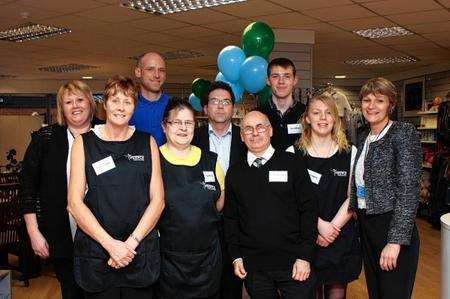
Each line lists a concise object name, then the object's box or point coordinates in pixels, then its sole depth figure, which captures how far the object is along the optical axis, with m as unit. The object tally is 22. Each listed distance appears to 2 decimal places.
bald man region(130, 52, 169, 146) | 2.94
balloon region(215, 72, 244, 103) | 3.91
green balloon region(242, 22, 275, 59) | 3.88
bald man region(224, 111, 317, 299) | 2.20
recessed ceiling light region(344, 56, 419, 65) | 8.93
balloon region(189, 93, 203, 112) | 4.67
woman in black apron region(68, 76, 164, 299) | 2.00
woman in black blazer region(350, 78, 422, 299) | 2.16
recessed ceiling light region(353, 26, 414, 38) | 6.20
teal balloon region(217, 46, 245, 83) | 3.81
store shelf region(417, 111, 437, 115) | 8.30
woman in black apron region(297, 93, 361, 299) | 2.36
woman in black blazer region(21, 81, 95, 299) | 2.33
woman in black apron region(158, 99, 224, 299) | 2.17
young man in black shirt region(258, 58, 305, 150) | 2.87
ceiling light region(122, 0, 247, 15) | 4.79
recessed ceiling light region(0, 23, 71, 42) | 5.96
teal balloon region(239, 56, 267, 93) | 3.61
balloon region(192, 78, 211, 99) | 4.44
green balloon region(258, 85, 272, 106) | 3.80
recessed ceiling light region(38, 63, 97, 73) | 9.53
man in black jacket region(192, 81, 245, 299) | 2.62
